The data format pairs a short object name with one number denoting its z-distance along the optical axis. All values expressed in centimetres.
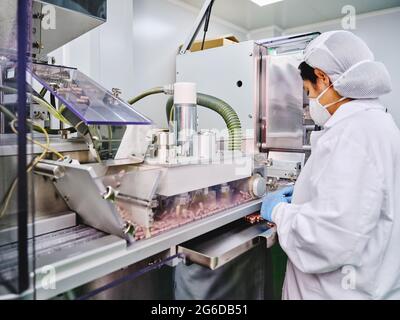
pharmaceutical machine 66
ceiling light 268
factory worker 79
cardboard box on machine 207
